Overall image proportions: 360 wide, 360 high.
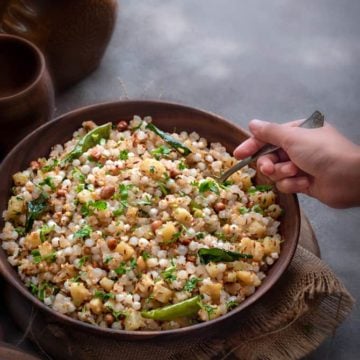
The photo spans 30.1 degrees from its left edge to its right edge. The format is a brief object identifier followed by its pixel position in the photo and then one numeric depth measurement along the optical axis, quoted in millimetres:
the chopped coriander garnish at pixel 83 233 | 1349
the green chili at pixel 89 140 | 1508
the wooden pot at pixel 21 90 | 1584
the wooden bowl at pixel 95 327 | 1233
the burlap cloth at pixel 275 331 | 1345
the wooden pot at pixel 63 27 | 1845
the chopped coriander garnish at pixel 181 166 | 1493
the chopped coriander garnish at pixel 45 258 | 1335
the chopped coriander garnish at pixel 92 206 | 1374
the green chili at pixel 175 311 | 1257
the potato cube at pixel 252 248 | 1357
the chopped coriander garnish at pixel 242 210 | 1431
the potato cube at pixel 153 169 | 1434
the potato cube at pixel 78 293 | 1274
